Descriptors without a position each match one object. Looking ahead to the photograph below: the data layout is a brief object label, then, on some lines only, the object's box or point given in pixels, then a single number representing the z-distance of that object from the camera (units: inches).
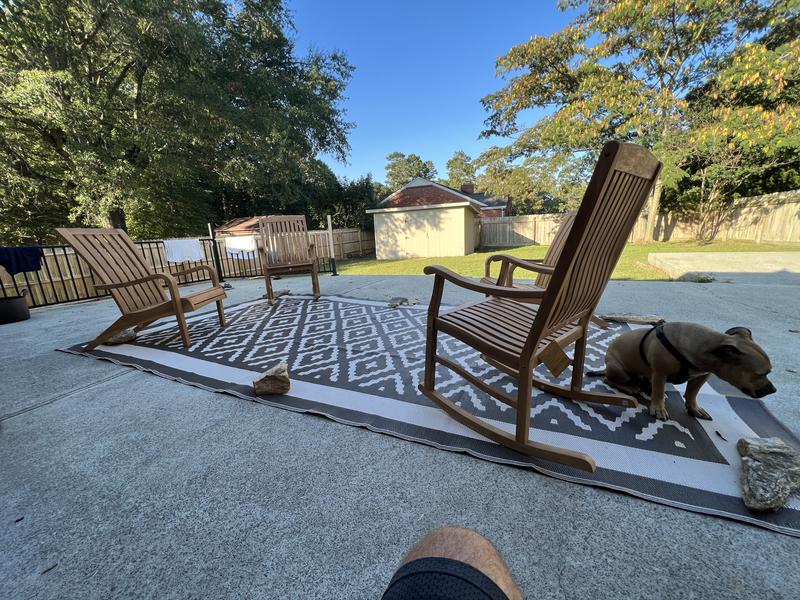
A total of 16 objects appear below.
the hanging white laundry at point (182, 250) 243.4
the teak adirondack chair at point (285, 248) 174.4
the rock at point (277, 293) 183.5
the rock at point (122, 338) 110.6
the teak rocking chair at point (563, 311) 43.0
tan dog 47.0
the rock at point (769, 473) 39.9
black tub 150.5
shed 540.7
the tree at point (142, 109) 302.0
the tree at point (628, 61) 400.8
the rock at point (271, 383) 73.0
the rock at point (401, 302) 155.0
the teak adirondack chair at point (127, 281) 104.5
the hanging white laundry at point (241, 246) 317.1
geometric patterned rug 45.9
